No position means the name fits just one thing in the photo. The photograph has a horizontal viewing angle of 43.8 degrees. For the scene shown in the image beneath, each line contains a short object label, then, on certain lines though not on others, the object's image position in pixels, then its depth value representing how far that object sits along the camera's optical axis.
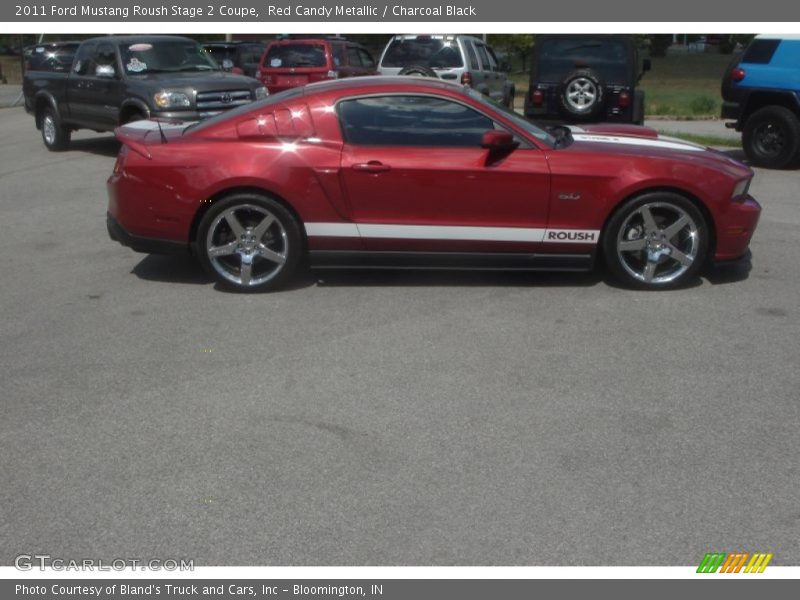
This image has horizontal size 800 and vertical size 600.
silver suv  19.09
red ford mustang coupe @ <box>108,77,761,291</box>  7.11
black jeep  15.25
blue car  13.36
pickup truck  13.97
